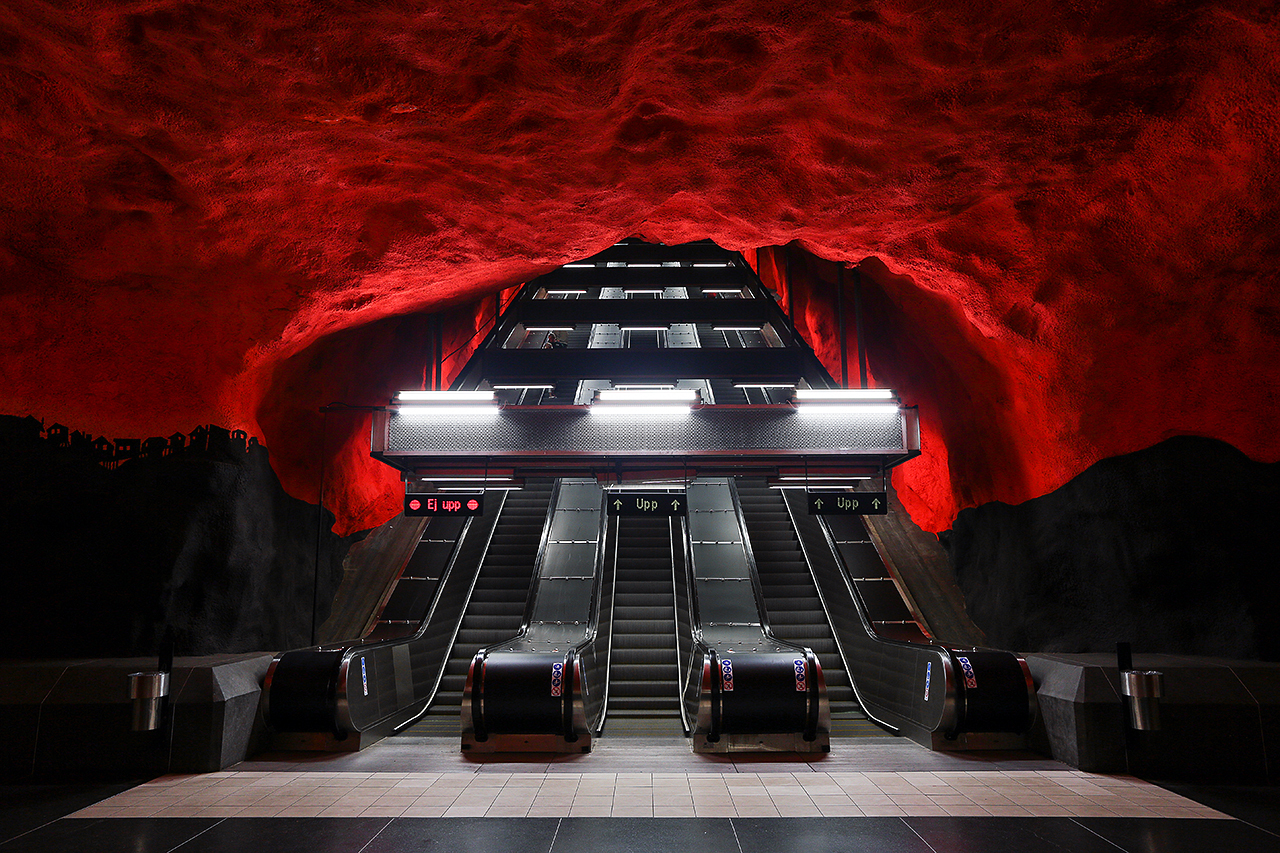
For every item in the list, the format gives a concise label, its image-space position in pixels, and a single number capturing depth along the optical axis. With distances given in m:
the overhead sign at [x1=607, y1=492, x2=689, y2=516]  8.81
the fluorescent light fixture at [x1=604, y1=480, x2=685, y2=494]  8.96
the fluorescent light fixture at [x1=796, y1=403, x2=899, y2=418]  8.71
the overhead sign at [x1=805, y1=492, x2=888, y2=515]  8.34
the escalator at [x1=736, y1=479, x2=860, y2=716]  8.99
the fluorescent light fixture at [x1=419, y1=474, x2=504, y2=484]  9.63
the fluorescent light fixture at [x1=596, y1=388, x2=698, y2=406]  8.41
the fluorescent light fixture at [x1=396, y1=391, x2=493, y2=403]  8.41
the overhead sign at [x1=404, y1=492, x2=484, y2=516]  8.49
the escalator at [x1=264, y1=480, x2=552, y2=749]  6.50
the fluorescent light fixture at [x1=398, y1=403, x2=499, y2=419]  8.91
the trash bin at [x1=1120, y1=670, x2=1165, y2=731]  5.33
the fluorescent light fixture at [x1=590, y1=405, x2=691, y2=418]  8.94
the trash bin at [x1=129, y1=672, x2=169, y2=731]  5.33
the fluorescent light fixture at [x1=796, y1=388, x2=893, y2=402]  8.23
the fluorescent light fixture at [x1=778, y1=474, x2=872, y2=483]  9.77
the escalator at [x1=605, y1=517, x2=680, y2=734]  8.52
